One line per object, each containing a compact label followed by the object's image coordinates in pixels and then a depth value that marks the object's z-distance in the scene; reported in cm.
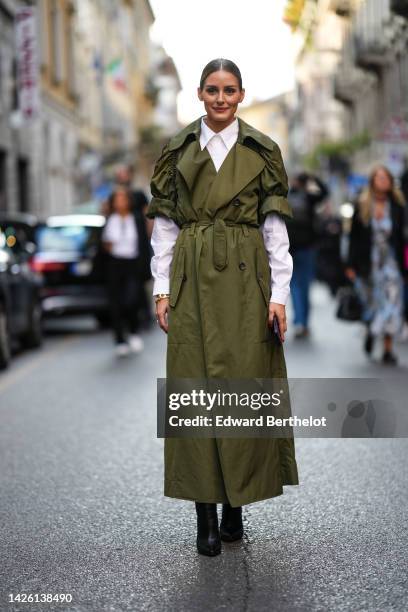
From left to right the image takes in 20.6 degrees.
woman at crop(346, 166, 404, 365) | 1027
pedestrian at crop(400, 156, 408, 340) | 1294
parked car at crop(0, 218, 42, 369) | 1135
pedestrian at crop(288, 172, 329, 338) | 1310
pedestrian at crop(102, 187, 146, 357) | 1198
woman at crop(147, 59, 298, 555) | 430
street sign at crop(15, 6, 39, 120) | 2778
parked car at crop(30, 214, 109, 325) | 1520
